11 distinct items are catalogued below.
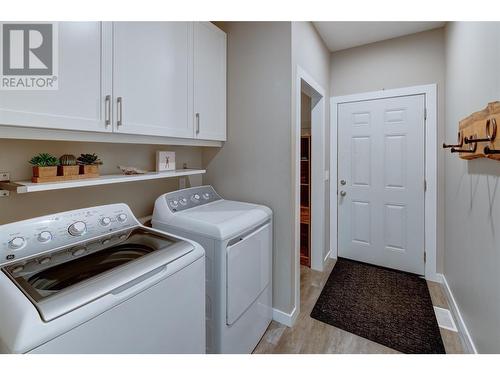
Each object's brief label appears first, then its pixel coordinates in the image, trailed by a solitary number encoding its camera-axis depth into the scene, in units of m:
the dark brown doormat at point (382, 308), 1.80
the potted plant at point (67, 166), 1.25
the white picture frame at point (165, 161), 1.83
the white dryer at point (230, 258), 1.43
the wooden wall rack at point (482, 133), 1.16
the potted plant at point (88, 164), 1.33
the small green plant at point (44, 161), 1.20
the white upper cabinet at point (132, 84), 1.12
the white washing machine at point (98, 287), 0.75
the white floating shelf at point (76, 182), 1.08
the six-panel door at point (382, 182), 2.66
